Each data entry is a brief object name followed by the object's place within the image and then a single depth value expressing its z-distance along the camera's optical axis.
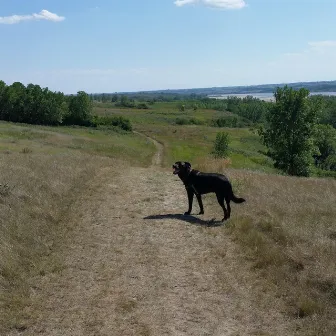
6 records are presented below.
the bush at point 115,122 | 86.64
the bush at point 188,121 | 129.40
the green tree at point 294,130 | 41.03
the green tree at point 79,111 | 87.19
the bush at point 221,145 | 60.62
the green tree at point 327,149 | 77.56
